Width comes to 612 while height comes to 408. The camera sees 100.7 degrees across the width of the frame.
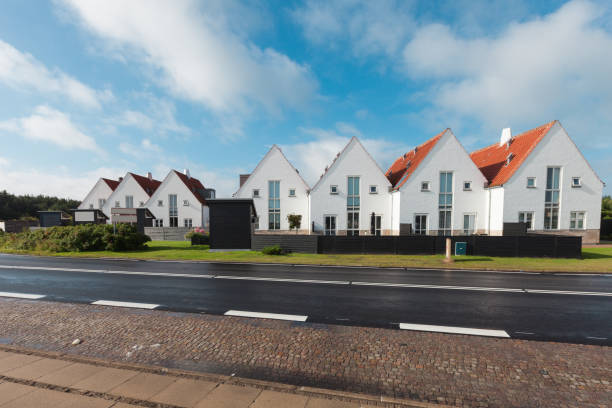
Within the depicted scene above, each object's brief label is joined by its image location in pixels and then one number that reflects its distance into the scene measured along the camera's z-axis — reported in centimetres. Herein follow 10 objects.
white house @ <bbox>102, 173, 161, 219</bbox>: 3622
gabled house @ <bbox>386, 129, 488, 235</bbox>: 2455
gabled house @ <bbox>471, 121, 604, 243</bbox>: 2330
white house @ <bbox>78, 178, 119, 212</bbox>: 3850
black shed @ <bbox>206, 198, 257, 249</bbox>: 1930
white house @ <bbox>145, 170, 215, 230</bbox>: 3431
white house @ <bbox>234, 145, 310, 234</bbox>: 2788
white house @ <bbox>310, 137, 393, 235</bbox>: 2619
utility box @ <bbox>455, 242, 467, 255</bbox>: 1659
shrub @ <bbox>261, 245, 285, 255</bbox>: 1725
